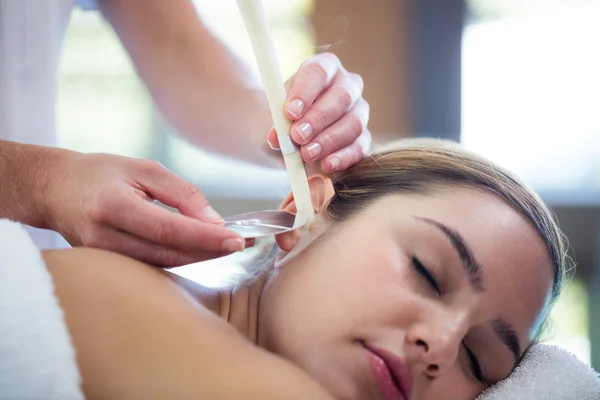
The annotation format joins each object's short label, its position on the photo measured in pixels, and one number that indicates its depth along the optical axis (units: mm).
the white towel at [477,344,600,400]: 706
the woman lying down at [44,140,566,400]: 505
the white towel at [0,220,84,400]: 449
